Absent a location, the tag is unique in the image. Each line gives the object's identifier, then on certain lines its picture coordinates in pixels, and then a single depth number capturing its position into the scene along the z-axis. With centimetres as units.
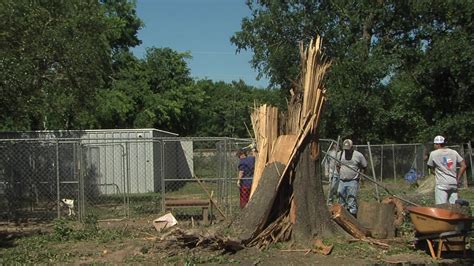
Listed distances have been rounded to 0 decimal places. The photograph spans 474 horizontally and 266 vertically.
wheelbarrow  836
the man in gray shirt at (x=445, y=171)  988
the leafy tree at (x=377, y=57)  2517
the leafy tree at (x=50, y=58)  1424
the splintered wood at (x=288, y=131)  979
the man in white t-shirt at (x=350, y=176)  1166
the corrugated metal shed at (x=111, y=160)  2059
